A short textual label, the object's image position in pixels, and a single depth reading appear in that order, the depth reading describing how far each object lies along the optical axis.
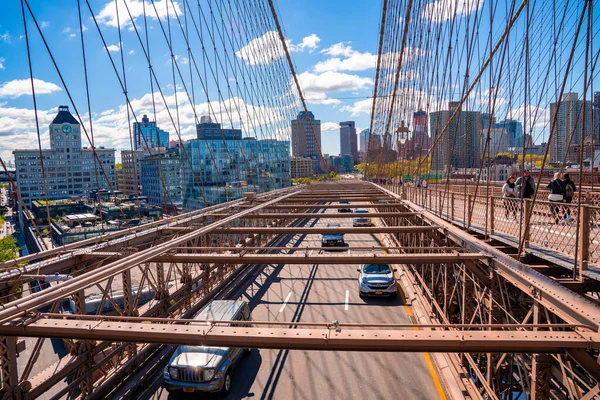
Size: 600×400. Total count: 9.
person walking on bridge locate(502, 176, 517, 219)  10.95
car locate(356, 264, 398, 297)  14.58
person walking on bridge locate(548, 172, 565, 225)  8.57
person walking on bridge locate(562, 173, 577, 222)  8.95
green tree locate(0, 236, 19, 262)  36.35
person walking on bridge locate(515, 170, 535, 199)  10.03
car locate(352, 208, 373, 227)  29.48
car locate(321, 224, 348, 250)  23.91
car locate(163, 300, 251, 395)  7.61
